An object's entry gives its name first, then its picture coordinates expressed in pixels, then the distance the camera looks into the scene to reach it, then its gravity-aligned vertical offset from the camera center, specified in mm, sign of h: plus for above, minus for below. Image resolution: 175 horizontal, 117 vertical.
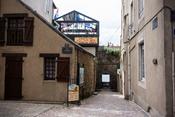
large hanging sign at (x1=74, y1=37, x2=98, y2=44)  17947 +2778
